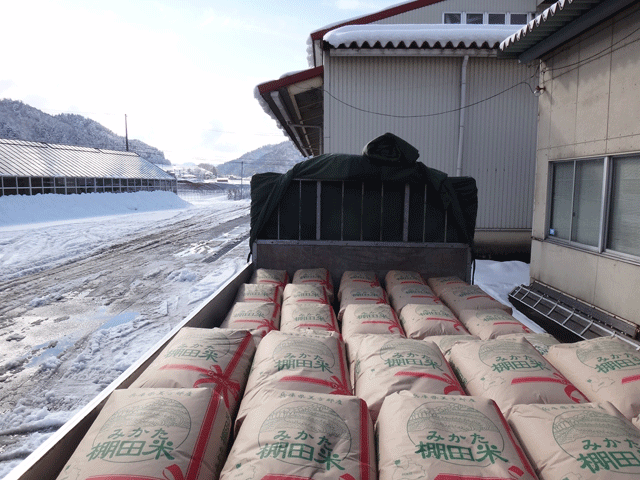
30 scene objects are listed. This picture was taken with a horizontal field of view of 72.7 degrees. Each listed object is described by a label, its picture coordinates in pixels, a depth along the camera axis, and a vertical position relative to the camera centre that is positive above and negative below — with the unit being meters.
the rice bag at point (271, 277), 5.37 -1.09
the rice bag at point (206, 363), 2.66 -1.13
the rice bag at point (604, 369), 2.74 -1.20
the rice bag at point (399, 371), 2.75 -1.19
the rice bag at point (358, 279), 5.29 -1.10
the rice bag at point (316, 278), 5.36 -1.09
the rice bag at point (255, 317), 3.87 -1.19
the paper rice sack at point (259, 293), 4.66 -1.13
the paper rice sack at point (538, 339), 3.51 -1.23
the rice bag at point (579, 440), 2.00 -1.23
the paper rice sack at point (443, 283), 5.25 -1.12
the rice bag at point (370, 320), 3.96 -1.21
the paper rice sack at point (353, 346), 3.27 -1.27
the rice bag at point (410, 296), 4.69 -1.15
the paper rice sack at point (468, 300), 4.64 -1.18
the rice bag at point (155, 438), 1.90 -1.18
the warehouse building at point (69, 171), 22.06 +1.10
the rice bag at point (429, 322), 3.99 -1.22
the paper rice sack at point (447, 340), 3.52 -1.23
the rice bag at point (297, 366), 2.71 -1.18
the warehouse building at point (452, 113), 10.55 +1.95
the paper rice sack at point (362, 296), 4.71 -1.17
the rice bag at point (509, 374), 2.70 -1.21
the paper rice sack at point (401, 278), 5.28 -1.07
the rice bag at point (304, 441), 1.99 -1.23
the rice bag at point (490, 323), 3.93 -1.22
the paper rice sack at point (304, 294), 4.66 -1.13
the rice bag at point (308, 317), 4.04 -1.22
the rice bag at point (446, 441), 2.00 -1.24
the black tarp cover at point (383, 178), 5.77 +0.19
